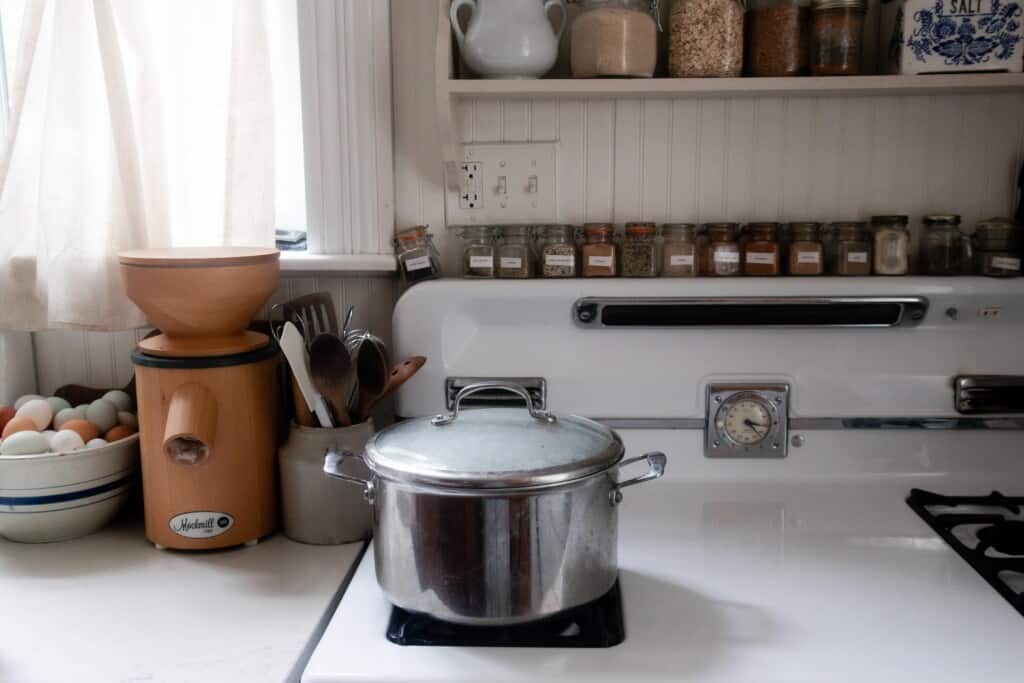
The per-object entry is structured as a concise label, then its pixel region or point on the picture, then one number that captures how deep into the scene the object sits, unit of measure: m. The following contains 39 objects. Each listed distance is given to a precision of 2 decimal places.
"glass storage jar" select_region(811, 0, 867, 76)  1.17
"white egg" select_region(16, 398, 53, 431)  1.19
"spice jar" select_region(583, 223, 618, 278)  1.26
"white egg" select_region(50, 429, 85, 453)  1.13
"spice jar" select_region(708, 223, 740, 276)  1.26
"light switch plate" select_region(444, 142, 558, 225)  1.33
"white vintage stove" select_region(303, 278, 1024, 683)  1.18
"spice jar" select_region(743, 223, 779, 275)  1.26
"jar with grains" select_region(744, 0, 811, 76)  1.18
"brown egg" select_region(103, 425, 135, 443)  1.21
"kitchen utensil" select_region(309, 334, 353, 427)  1.08
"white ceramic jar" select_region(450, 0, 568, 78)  1.16
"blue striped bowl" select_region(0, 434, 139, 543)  1.10
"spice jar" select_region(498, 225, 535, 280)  1.28
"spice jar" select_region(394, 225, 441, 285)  1.31
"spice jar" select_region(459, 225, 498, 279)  1.28
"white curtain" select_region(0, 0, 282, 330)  1.24
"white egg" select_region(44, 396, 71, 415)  1.27
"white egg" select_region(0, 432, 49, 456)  1.11
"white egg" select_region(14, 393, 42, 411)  1.26
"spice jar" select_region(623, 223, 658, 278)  1.26
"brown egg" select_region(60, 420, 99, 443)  1.18
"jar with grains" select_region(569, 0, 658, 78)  1.15
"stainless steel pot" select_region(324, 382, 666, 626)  0.86
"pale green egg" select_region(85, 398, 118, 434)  1.23
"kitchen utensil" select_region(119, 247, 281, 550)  1.08
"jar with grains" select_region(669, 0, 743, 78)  1.17
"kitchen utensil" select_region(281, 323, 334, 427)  1.08
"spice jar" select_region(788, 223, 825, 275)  1.26
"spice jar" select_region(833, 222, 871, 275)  1.26
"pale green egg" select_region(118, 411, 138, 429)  1.25
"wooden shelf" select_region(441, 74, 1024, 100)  1.14
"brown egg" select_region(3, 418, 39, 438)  1.17
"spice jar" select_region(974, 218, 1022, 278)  1.23
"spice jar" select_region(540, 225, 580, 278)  1.27
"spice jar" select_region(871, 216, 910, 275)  1.25
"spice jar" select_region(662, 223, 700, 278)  1.27
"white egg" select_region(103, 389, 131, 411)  1.26
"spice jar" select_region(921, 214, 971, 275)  1.27
